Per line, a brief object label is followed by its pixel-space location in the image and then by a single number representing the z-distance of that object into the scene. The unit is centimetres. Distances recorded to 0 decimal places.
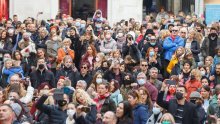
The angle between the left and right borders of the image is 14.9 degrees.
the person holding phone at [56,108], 1543
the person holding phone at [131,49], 2283
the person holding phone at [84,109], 1477
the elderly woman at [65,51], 2257
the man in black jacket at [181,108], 1573
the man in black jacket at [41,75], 2042
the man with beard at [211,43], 2345
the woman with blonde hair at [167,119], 1401
